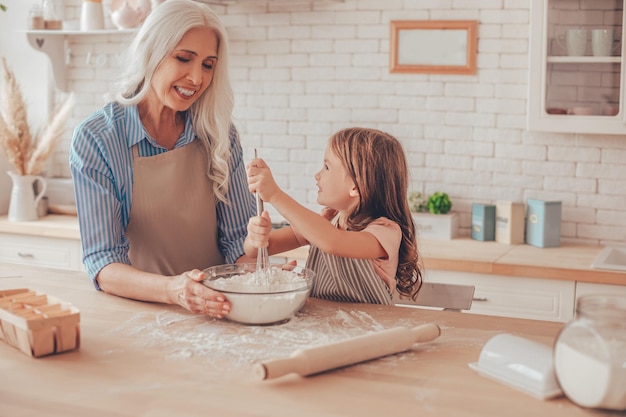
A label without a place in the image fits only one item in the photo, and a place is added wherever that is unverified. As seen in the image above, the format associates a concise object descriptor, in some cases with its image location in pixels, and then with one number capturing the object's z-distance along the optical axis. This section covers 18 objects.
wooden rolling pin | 1.54
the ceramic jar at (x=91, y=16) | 4.48
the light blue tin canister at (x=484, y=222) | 3.97
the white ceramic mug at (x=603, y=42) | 3.58
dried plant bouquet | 4.29
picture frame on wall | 4.03
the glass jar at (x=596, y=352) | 1.36
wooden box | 1.71
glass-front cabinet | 3.58
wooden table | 1.46
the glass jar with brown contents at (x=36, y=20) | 4.49
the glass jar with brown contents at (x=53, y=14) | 4.55
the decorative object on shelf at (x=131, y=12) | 4.28
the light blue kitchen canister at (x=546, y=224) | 3.82
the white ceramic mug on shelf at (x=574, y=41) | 3.62
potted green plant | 4.01
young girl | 2.24
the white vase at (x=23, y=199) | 4.39
